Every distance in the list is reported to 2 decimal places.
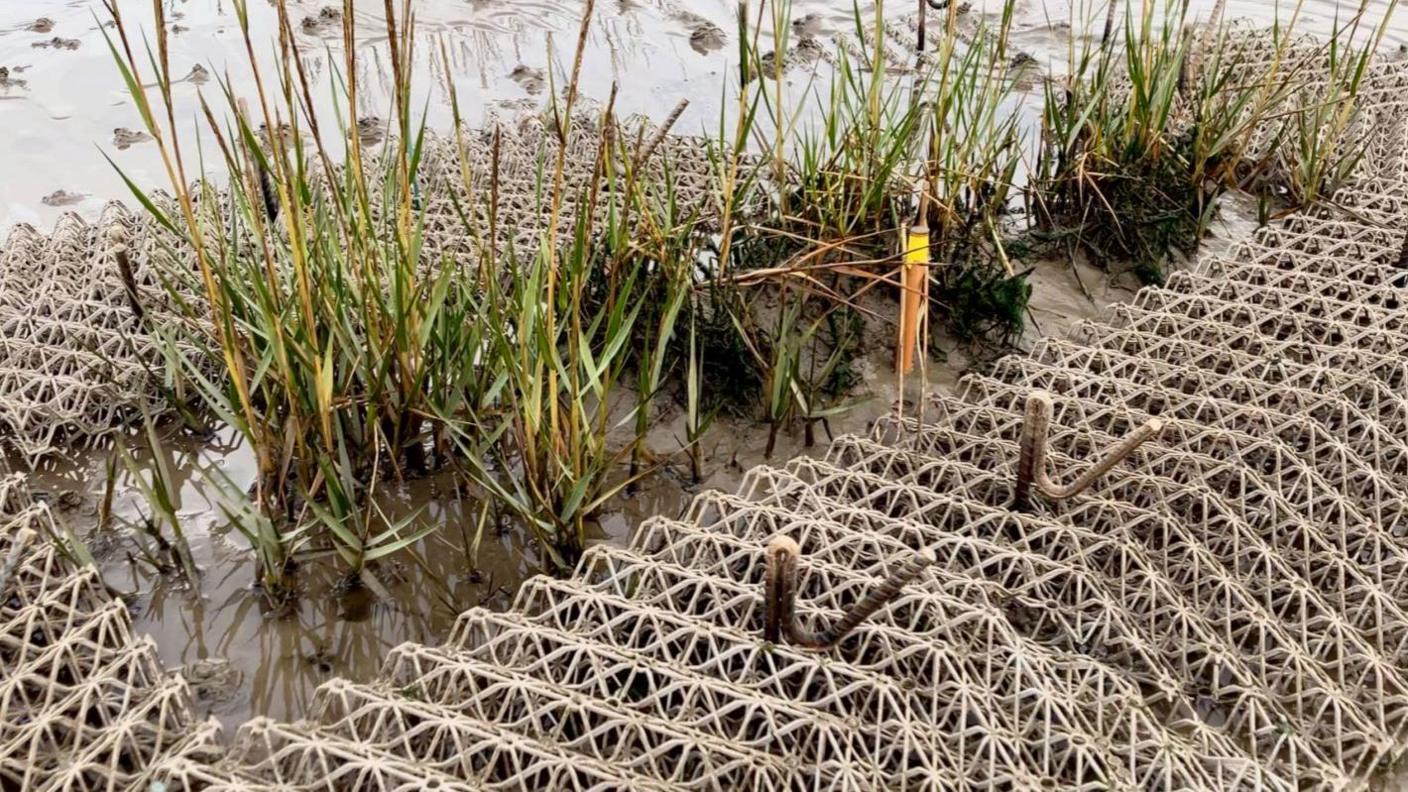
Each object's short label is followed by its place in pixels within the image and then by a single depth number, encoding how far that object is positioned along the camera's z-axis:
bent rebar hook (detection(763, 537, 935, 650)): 1.66
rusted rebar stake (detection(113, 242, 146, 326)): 2.61
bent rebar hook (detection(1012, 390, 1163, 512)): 2.01
